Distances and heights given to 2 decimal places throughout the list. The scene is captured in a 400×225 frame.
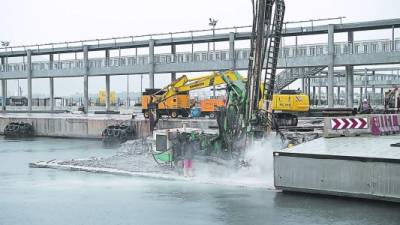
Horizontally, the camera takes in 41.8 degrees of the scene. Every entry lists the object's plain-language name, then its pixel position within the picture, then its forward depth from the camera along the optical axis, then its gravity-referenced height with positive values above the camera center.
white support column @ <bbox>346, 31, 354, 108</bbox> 49.84 +2.41
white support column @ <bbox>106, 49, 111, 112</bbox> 70.31 +3.07
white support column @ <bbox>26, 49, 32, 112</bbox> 73.69 +6.13
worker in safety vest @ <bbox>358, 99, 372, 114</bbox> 33.53 +0.00
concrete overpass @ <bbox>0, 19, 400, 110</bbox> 46.22 +5.66
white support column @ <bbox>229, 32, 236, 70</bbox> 52.59 +5.71
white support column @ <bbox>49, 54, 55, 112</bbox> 76.00 +3.83
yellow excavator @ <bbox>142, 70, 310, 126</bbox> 34.36 +0.88
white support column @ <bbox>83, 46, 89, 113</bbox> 65.44 +4.66
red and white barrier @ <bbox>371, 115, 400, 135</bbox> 19.05 -0.59
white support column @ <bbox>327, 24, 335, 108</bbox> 46.65 +4.29
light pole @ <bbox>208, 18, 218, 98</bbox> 71.44 +12.14
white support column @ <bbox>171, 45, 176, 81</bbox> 63.08 +7.18
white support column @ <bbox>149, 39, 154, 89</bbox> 58.56 +5.23
